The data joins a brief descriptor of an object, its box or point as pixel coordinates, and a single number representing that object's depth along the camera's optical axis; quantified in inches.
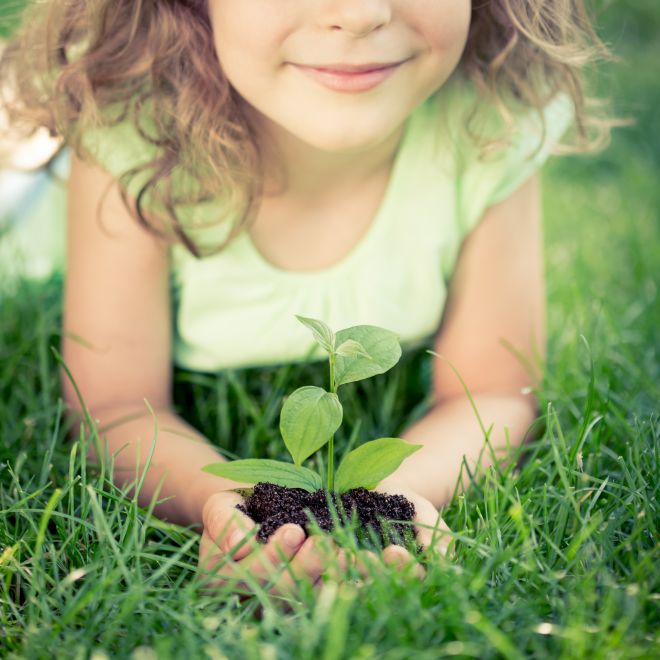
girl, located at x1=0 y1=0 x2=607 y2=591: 28.2
